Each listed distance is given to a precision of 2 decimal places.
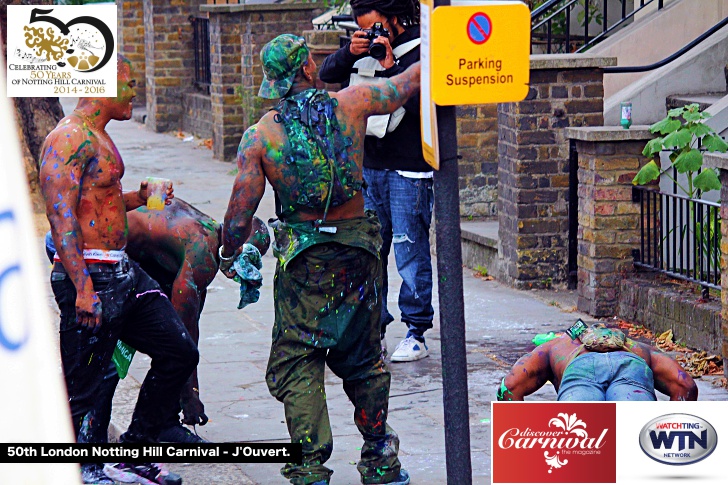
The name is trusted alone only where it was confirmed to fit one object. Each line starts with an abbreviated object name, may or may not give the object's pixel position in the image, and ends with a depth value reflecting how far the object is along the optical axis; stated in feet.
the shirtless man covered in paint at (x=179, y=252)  36.01
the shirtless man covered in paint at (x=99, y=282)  31.58
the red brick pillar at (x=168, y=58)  124.36
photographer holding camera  43.32
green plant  48.96
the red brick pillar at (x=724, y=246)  41.86
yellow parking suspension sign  21.80
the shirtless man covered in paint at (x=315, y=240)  31.83
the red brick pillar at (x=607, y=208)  51.80
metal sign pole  24.11
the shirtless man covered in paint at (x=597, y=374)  28.32
